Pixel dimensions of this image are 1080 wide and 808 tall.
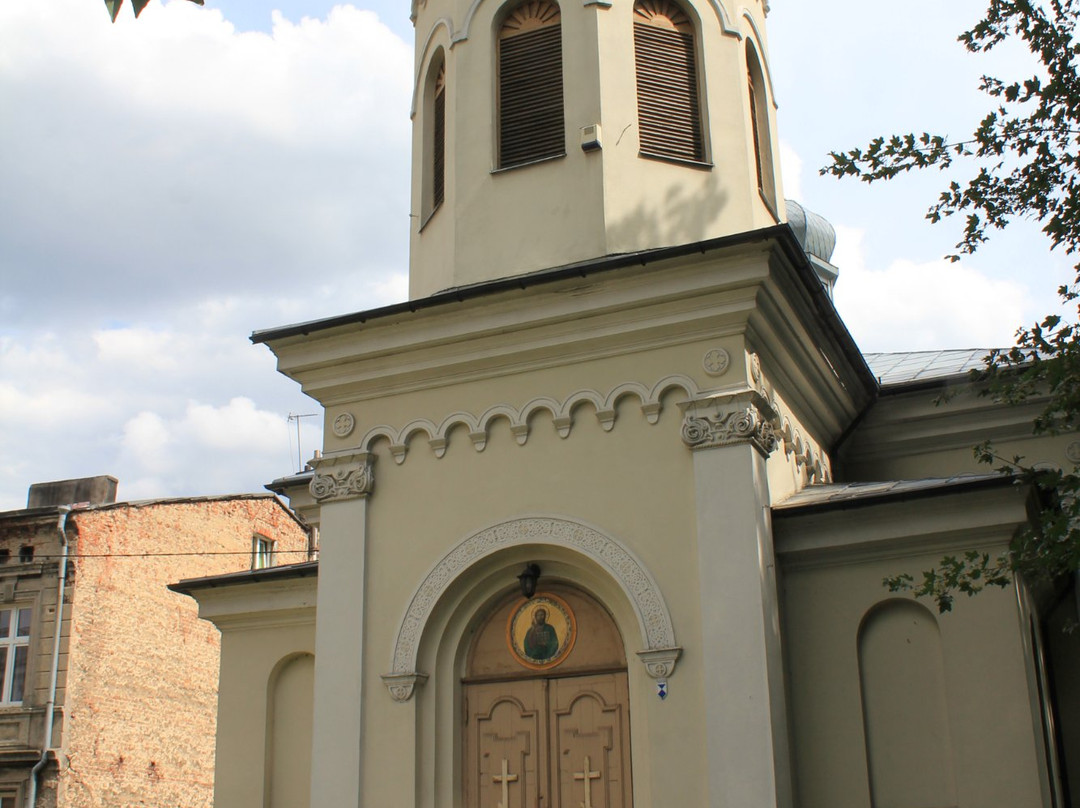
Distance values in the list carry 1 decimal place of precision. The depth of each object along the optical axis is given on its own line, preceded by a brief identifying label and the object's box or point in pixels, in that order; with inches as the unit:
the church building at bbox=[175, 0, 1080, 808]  384.2
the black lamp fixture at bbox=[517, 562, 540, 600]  415.2
